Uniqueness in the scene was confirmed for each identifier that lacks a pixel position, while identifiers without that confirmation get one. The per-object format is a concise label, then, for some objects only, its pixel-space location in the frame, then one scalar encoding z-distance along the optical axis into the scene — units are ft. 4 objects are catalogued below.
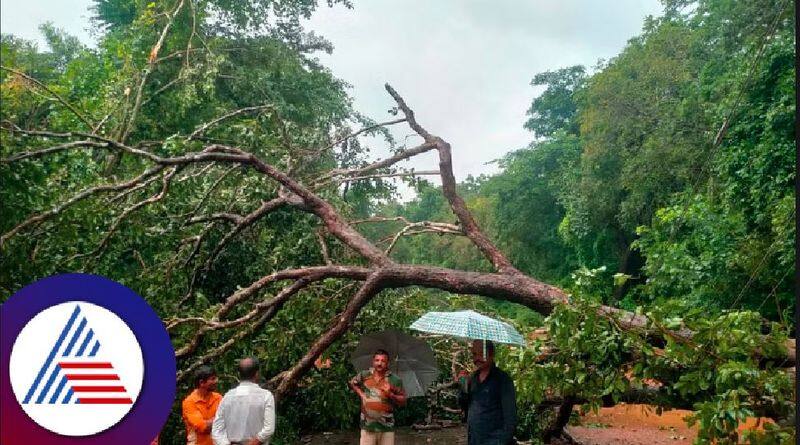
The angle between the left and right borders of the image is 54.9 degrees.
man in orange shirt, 13.78
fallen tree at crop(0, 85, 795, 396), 19.35
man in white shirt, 12.81
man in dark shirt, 14.01
